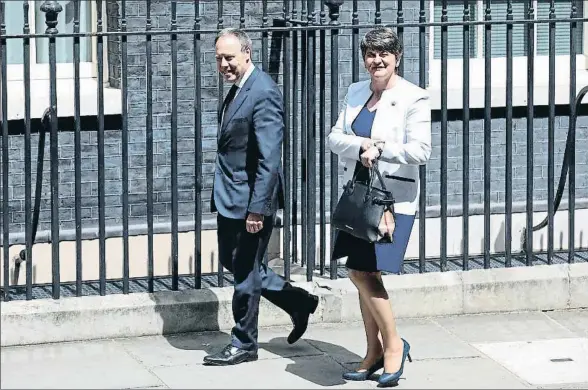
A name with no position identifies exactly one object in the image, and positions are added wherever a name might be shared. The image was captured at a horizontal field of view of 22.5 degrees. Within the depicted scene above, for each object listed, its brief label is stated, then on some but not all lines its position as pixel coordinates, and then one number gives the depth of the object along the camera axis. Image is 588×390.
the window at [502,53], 10.55
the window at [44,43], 9.98
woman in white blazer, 7.18
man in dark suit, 7.55
